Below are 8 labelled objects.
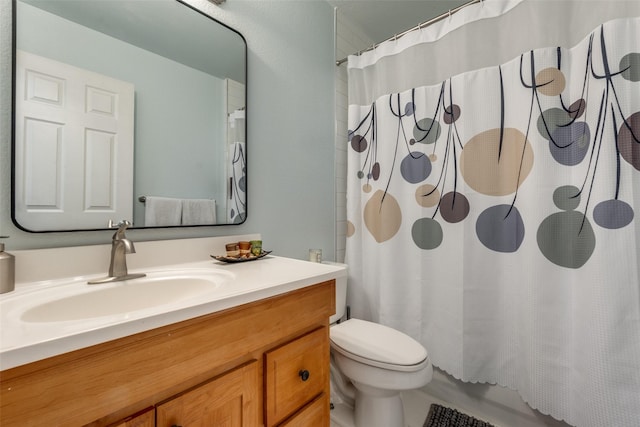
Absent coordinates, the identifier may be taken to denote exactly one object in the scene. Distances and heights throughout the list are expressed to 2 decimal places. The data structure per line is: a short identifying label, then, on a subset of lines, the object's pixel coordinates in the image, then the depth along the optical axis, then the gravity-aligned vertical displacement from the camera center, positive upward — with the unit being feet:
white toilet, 3.68 -2.02
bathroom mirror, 2.62 +1.10
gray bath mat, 4.52 -3.32
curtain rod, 4.50 +3.31
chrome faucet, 2.68 -0.38
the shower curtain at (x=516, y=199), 3.33 +0.26
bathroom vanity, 1.42 -0.96
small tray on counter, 3.38 -0.53
